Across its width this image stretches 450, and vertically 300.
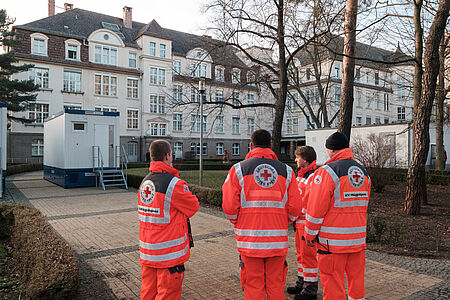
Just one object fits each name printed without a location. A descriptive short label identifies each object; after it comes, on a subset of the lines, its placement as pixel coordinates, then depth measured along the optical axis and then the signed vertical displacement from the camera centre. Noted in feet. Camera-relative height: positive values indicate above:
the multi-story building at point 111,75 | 105.60 +23.95
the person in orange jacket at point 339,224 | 10.92 -2.63
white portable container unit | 51.80 -0.20
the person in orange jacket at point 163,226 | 10.12 -2.58
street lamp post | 44.39 +7.76
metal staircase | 53.01 -4.81
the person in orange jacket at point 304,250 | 13.24 -4.23
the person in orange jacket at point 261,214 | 10.33 -2.21
